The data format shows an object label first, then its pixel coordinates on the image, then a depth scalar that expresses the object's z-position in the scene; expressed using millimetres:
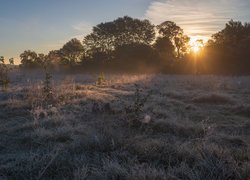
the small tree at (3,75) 7540
